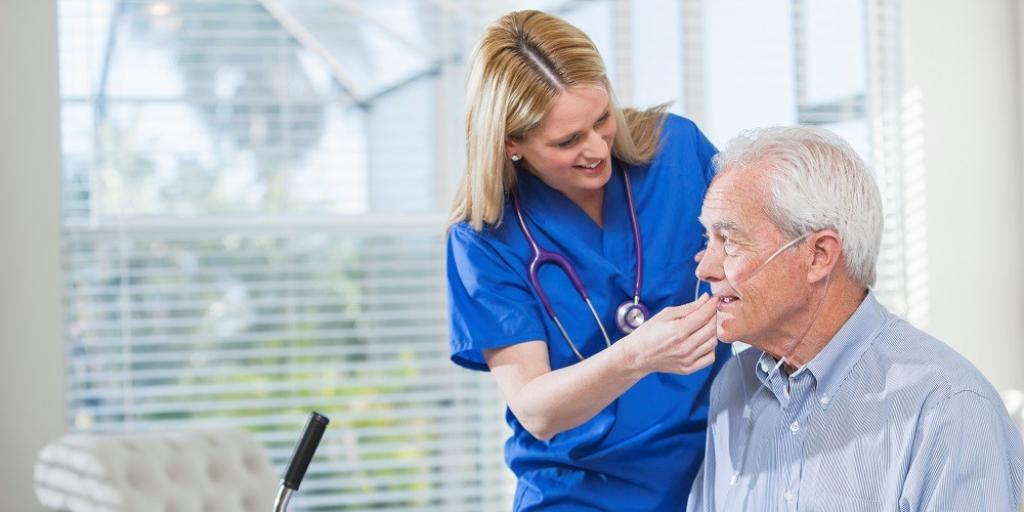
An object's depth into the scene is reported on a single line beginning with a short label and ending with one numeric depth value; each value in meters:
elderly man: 2.95
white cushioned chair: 3.95
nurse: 3.19
